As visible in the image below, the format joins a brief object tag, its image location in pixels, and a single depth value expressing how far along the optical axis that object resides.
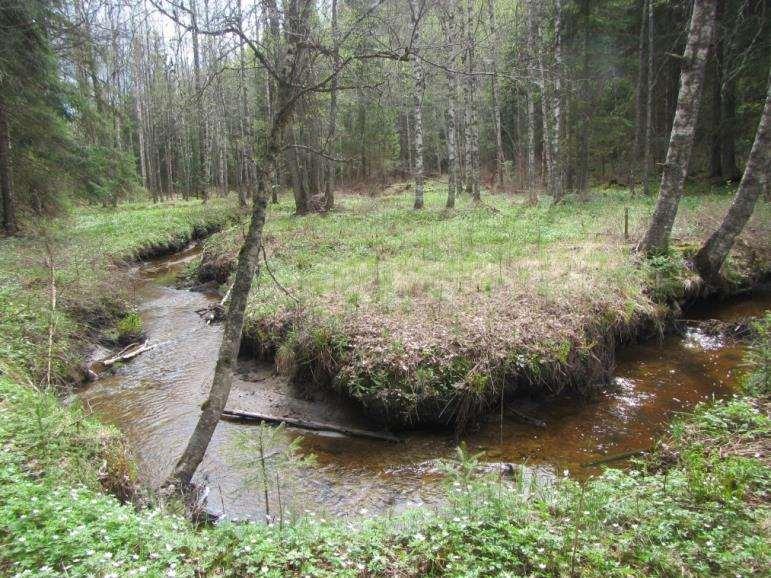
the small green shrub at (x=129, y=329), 10.10
